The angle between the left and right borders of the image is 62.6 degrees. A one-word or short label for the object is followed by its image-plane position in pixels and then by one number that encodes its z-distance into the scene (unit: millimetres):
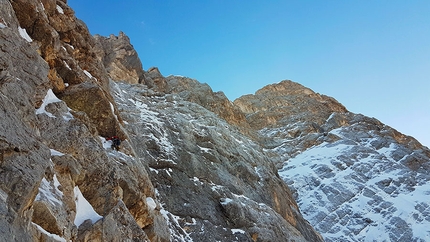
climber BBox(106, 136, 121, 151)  18359
